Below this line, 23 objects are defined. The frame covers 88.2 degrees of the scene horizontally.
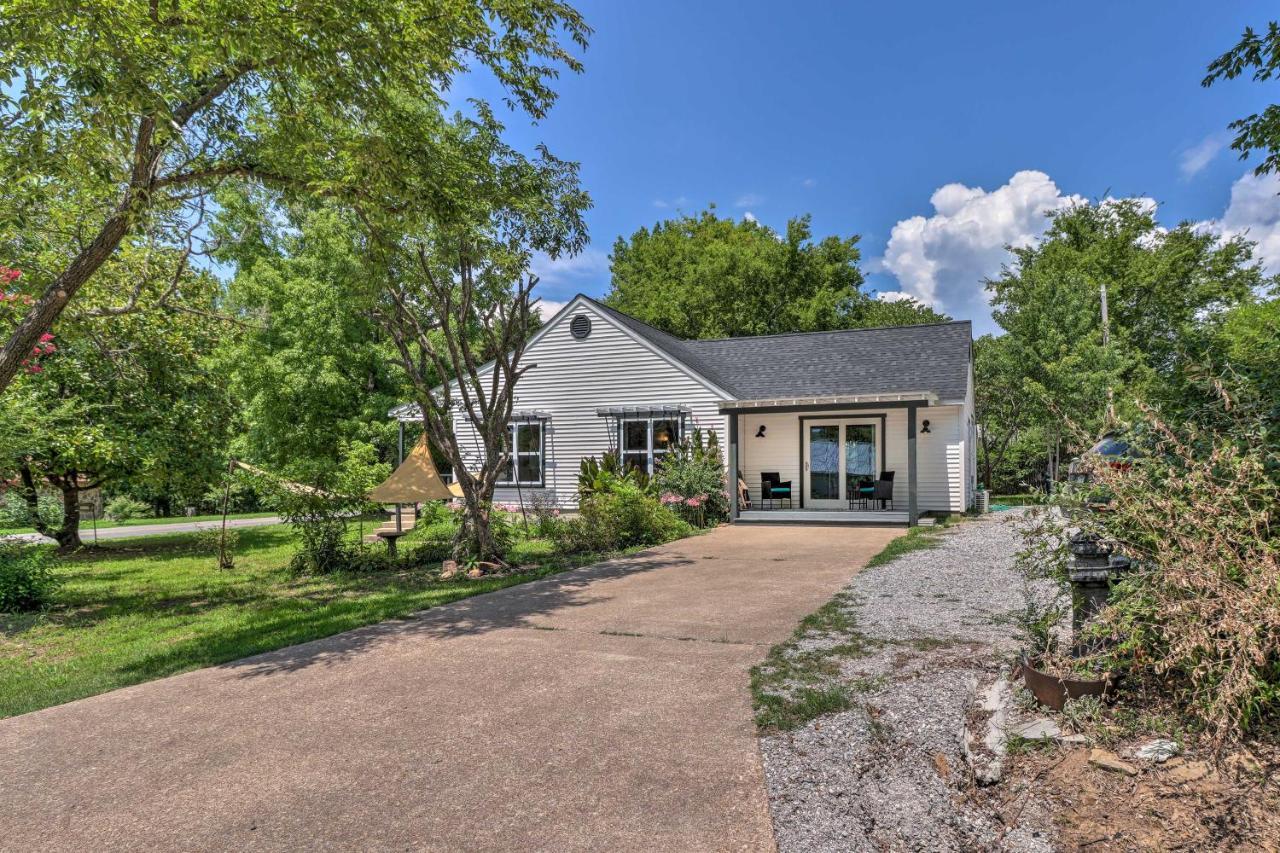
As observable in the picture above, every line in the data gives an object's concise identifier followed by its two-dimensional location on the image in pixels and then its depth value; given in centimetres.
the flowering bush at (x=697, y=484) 1446
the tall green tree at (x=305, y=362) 2169
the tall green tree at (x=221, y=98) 545
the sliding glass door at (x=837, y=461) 1574
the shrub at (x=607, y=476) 1380
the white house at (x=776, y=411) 1498
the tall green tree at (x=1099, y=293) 1922
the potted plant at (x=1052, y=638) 335
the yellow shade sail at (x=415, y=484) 1045
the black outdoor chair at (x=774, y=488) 1606
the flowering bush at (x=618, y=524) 1127
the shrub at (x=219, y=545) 1060
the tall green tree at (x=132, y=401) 1004
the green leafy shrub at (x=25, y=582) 753
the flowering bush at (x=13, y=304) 737
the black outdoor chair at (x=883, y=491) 1466
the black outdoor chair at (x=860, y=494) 1526
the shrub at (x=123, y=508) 2210
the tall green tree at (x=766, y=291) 3083
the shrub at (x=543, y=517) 1259
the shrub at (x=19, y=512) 872
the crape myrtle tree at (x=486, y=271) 909
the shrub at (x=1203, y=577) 277
